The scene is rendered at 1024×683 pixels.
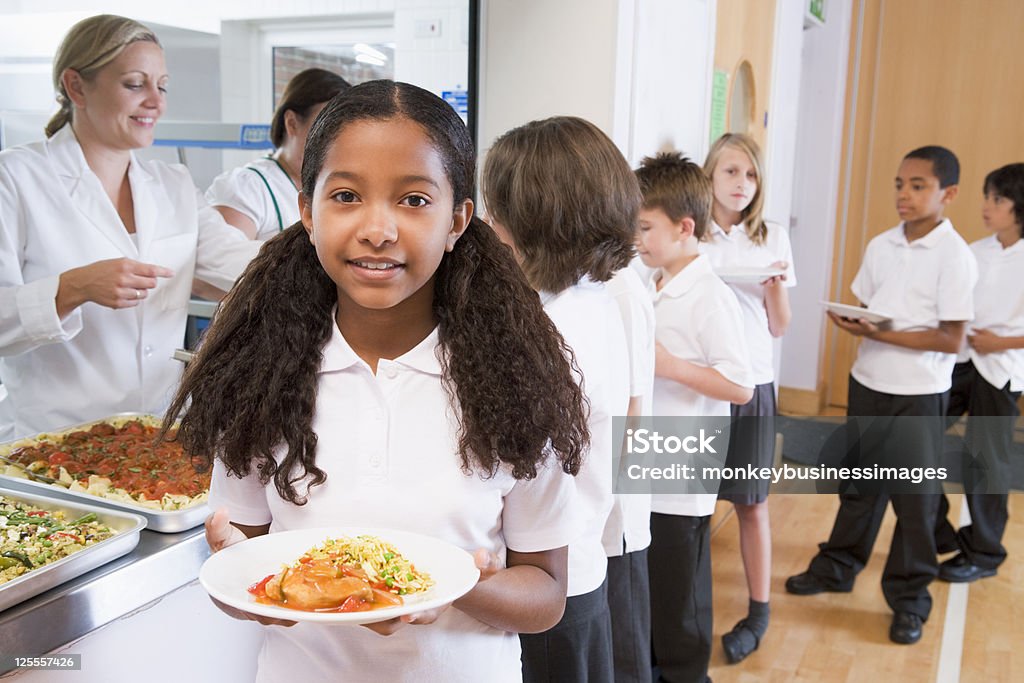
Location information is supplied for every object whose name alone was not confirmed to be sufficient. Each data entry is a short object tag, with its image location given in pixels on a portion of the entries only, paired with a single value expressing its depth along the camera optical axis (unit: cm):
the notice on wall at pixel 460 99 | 274
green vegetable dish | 125
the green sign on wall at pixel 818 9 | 492
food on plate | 88
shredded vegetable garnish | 90
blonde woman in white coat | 183
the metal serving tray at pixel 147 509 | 143
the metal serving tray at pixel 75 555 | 118
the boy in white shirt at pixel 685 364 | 226
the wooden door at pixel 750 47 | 354
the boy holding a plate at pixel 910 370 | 302
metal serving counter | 118
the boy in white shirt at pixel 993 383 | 338
